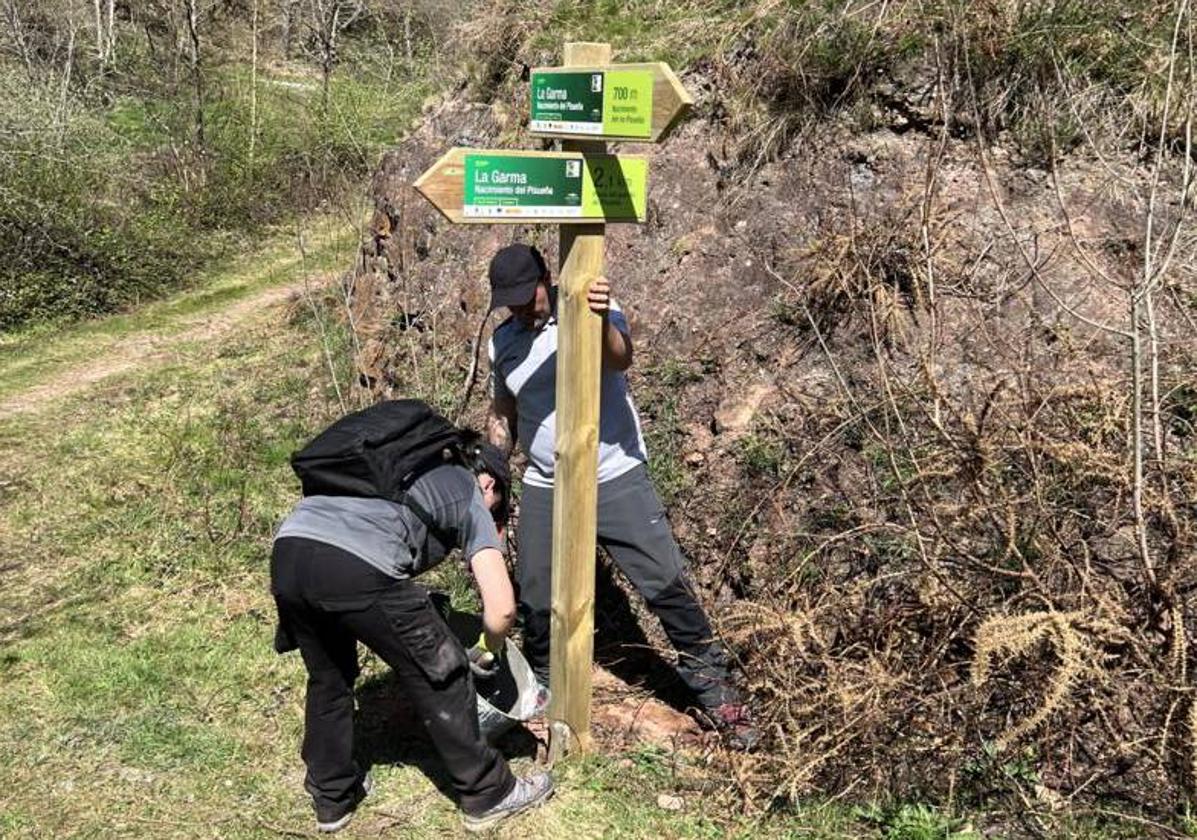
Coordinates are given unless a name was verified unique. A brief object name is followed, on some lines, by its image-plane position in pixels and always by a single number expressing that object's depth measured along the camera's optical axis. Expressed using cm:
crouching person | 276
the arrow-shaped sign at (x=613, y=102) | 275
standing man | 335
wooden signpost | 278
